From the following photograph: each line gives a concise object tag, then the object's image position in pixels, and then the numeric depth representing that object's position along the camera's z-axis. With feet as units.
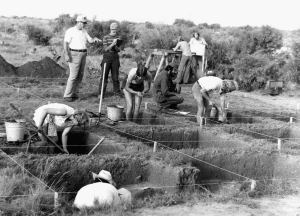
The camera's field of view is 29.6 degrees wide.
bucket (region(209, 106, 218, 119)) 41.84
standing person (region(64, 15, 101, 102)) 41.52
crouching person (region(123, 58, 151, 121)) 37.93
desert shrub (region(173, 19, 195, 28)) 174.46
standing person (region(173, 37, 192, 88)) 57.70
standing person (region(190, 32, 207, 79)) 61.31
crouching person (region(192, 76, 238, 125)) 38.70
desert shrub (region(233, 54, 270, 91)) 66.49
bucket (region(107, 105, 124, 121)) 36.45
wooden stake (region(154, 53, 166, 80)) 55.31
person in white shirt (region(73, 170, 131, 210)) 21.15
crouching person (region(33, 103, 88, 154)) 28.71
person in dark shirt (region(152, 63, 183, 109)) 42.95
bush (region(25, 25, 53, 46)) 113.70
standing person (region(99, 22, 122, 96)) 44.78
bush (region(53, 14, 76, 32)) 126.93
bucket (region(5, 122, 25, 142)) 28.48
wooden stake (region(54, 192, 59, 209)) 20.22
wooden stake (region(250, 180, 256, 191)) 25.97
